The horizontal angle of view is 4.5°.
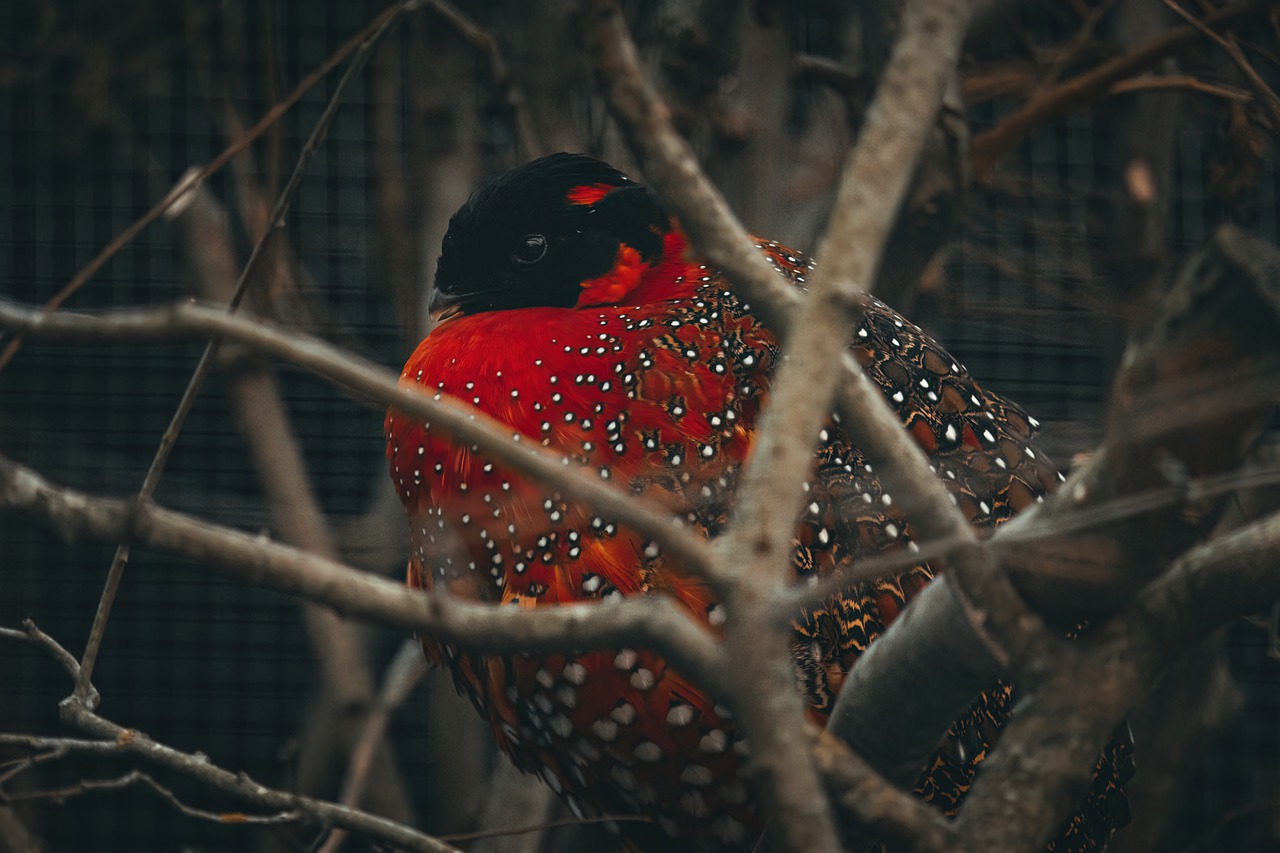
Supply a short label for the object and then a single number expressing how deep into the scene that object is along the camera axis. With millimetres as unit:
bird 5262
